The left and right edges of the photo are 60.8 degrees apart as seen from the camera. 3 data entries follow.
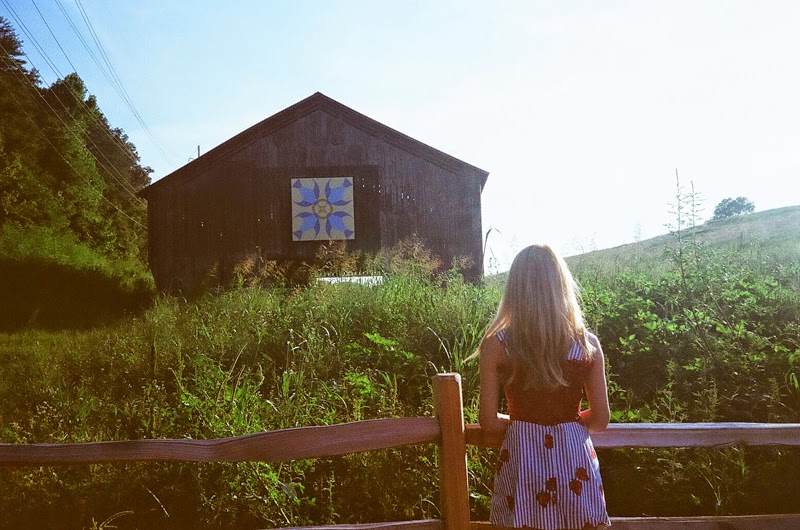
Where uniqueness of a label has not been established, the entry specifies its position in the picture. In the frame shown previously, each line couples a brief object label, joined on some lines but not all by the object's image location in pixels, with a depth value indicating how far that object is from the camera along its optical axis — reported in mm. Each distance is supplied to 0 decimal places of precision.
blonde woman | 2596
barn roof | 19422
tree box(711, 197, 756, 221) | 59219
